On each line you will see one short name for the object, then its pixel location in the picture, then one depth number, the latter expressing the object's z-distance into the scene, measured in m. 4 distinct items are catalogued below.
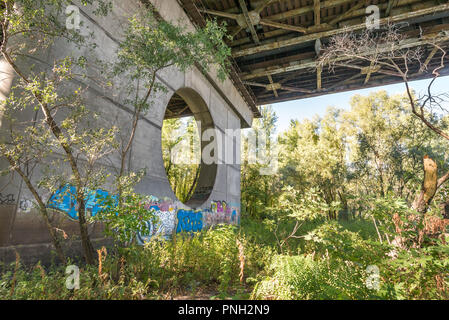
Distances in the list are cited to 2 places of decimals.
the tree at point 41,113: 3.23
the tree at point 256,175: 18.80
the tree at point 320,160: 17.25
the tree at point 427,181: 4.98
